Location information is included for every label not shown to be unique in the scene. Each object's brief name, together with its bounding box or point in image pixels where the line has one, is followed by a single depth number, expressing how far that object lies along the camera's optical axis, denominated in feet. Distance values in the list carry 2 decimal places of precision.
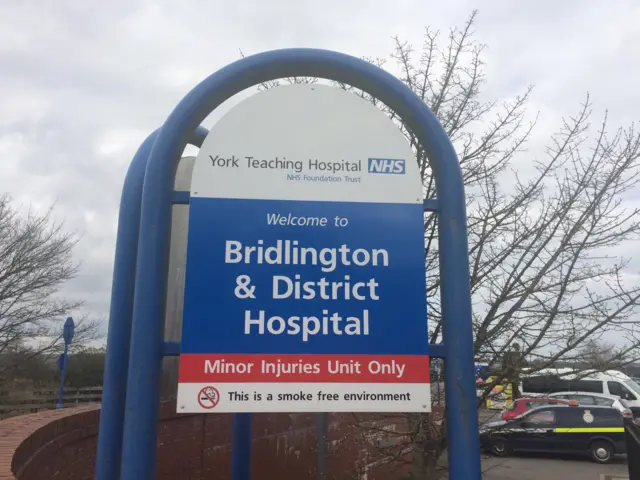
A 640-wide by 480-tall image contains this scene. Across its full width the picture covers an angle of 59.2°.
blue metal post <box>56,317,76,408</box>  35.70
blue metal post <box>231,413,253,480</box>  10.28
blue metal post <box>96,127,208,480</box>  8.16
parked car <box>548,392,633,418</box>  47.83
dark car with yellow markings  42.78
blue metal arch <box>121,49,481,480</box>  7.22
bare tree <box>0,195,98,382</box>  43.32
